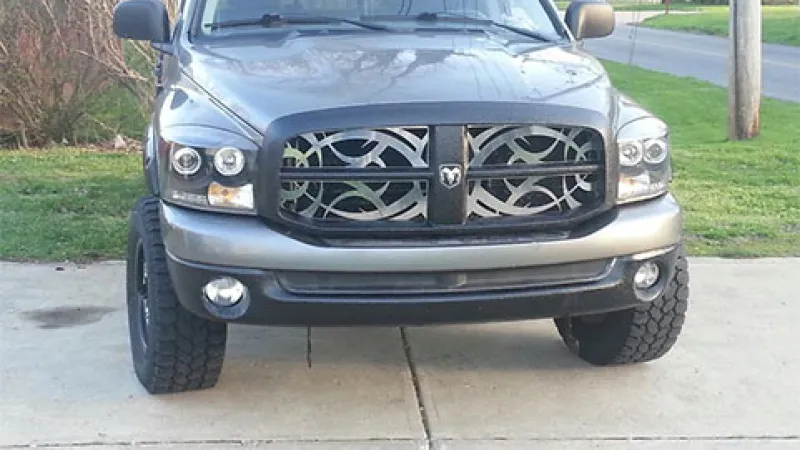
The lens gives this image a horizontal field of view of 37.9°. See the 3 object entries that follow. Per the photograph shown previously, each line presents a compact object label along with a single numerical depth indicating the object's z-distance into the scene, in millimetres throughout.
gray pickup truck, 3961
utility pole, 11289
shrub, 10383
